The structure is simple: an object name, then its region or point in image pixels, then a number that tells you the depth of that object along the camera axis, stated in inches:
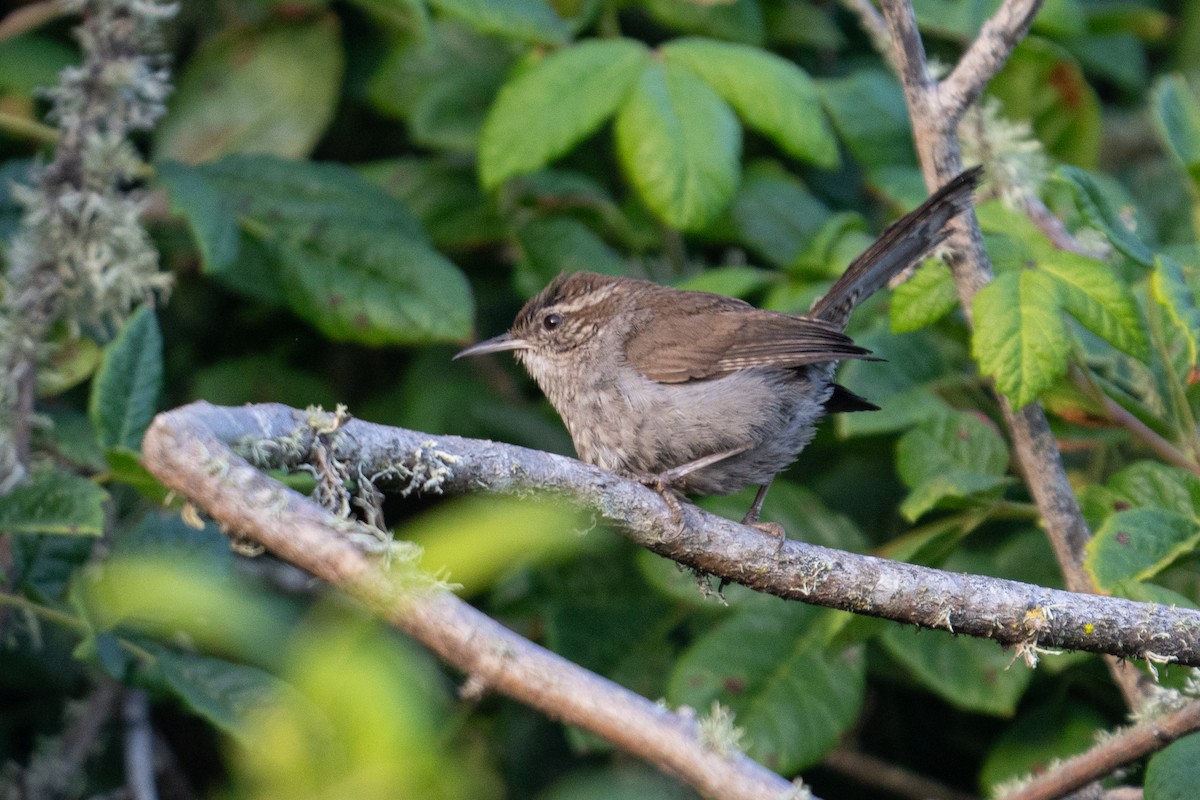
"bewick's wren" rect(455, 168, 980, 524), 271.4
